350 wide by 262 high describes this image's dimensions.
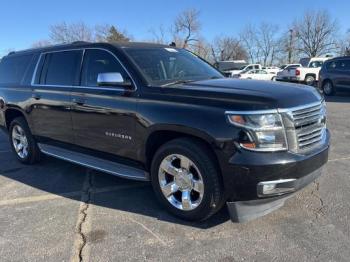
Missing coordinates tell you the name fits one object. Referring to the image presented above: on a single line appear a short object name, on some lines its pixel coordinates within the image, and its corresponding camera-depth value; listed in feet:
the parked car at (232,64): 134.41
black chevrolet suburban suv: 11.44
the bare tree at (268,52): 277.64
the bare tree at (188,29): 216.33
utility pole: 244.75
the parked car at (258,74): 98.14
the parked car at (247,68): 103.94
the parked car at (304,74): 85.51
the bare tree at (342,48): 224.10
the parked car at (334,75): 53.72
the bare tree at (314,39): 241.55
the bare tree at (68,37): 175.62
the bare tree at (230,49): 260.01
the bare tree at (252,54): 275.69
